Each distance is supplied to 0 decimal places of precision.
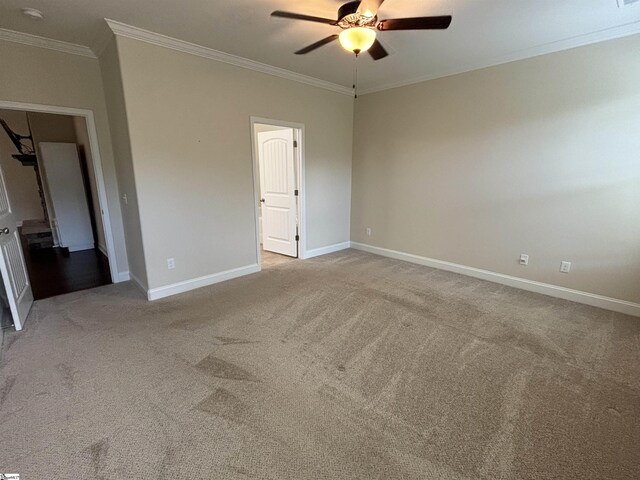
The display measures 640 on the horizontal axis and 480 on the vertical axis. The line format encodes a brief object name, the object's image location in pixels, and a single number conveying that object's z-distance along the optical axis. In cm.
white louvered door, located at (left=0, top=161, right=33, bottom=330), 260
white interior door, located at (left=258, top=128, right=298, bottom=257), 471
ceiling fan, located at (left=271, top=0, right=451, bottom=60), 196
